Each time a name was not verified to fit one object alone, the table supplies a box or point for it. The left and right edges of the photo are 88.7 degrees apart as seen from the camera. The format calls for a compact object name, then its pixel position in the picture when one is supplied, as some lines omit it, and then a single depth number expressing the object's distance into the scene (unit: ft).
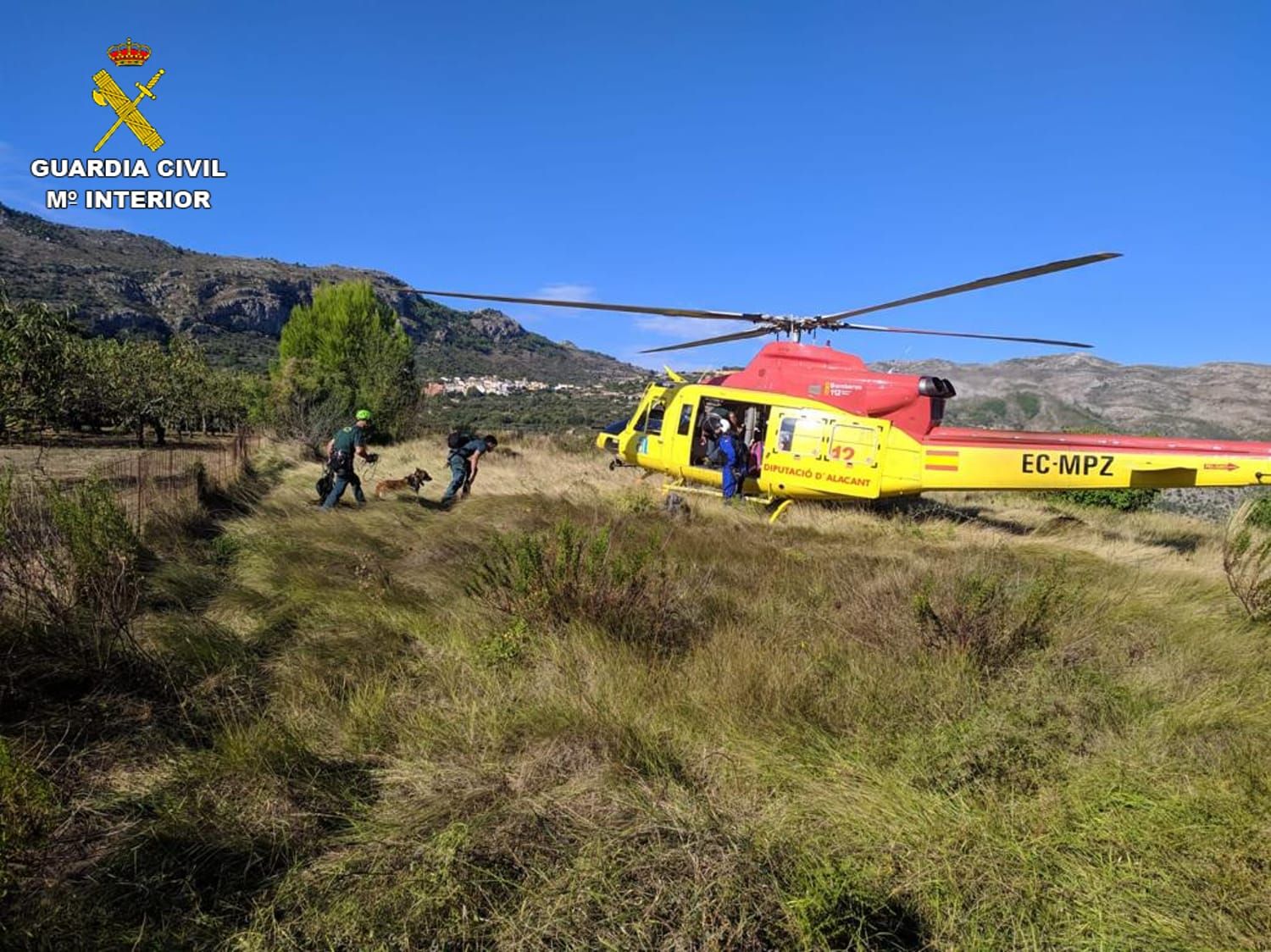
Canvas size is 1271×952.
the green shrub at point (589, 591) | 14.55
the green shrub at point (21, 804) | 6.47
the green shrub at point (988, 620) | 13.48
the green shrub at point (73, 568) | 11.17
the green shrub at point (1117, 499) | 46.70
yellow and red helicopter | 27.78
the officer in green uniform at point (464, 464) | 34.60
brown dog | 35.91
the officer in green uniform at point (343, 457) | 30.22
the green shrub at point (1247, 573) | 16.31
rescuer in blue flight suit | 34.30
